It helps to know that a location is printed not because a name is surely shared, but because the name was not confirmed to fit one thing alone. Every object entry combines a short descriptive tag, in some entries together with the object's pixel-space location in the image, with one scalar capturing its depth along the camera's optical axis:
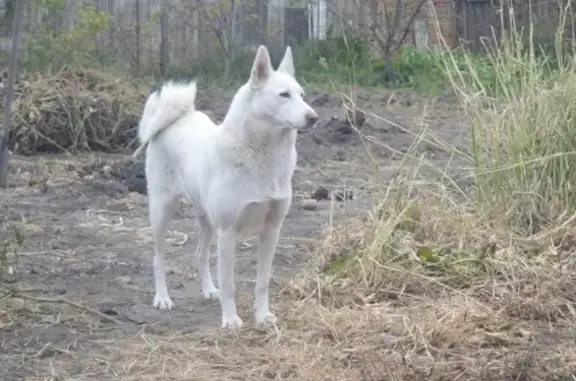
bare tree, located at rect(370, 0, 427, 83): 16.27
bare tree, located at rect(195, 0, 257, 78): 15.91
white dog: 5.26
